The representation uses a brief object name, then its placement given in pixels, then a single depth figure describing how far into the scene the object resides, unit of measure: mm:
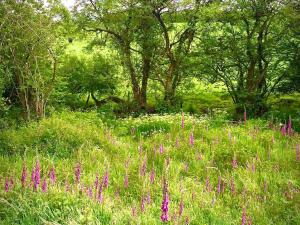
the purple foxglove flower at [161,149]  8758
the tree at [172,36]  17406
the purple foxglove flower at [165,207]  4102
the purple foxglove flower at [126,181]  6875
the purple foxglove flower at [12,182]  6082
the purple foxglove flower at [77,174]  5981
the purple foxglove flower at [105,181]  5952
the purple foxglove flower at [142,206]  5456
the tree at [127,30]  18375
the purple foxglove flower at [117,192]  6355
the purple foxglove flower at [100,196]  5459
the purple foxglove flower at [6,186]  5866
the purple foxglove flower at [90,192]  5608
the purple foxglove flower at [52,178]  5846
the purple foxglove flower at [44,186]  5659
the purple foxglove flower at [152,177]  6639
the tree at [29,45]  13000
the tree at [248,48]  14602
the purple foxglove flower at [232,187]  6808
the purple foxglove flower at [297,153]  8078
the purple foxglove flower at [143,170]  7260
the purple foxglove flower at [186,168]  7784
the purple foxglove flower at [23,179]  5675
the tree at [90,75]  19969
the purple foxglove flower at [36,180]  5631
